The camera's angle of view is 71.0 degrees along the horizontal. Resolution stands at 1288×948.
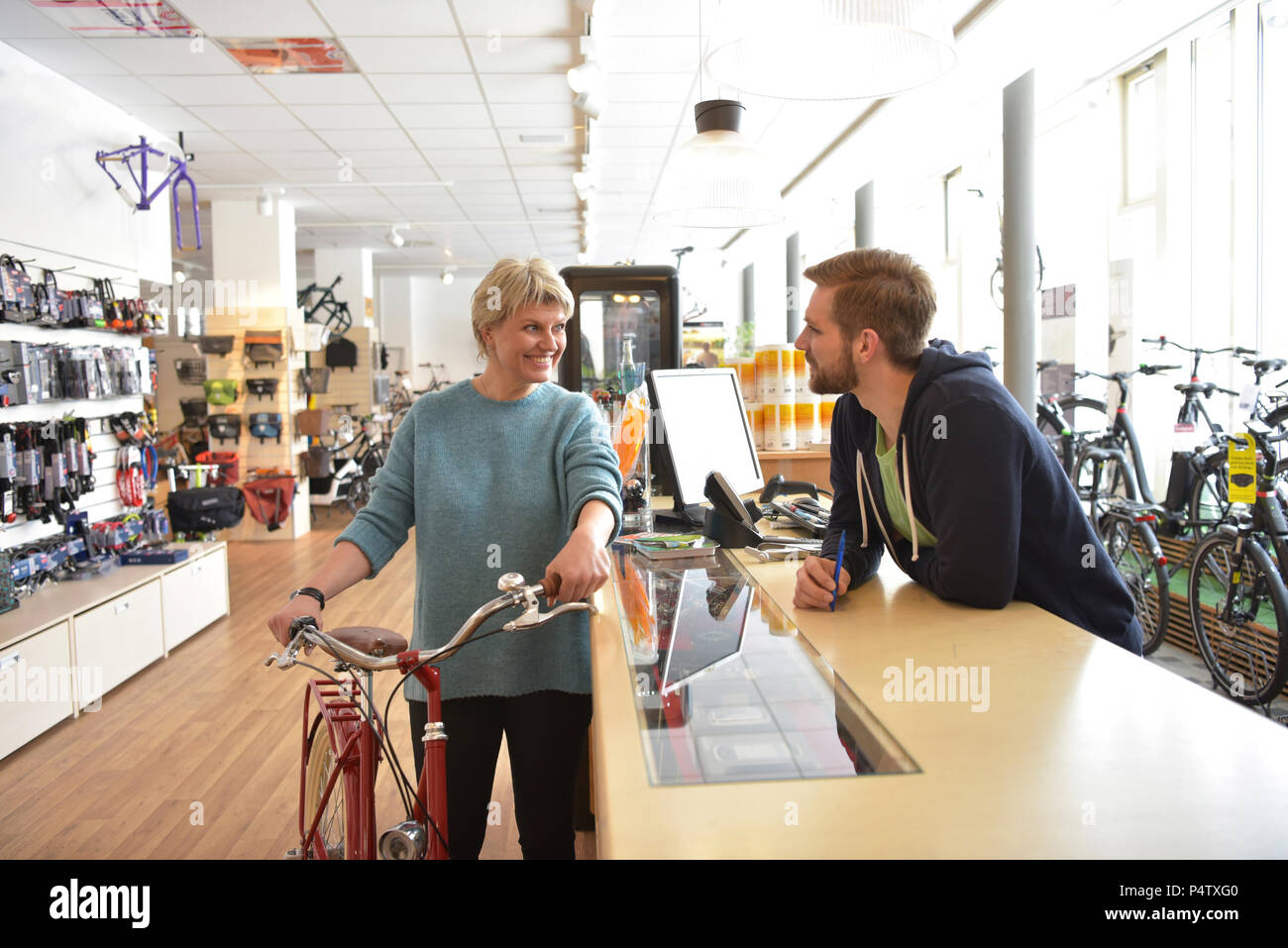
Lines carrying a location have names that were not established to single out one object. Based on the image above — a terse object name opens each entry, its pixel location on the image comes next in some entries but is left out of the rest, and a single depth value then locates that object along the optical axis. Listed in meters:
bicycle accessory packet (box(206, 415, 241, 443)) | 9.25
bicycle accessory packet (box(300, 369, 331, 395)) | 9.98
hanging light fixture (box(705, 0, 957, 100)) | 1.79
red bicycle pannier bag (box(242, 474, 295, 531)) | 8.75
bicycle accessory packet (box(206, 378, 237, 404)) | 9.19
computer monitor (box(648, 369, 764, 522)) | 2.78
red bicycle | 1.44
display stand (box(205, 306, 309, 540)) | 9.27
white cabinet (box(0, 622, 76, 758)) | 3.65
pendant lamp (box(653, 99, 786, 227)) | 3.15
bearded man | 1.63
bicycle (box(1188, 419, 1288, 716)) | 3.75
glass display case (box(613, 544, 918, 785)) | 1.06
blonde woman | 1.84
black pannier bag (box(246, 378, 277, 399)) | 9.24
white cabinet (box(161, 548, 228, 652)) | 5.15
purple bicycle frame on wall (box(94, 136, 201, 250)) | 5.81
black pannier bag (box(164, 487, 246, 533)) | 5.95
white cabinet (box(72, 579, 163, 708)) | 4.25
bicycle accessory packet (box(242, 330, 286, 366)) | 9.19
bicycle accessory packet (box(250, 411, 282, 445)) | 9.26
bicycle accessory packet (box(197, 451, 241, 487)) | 8.88
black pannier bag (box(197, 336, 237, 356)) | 9.06
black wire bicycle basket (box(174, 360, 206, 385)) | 9.91
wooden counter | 0.87
